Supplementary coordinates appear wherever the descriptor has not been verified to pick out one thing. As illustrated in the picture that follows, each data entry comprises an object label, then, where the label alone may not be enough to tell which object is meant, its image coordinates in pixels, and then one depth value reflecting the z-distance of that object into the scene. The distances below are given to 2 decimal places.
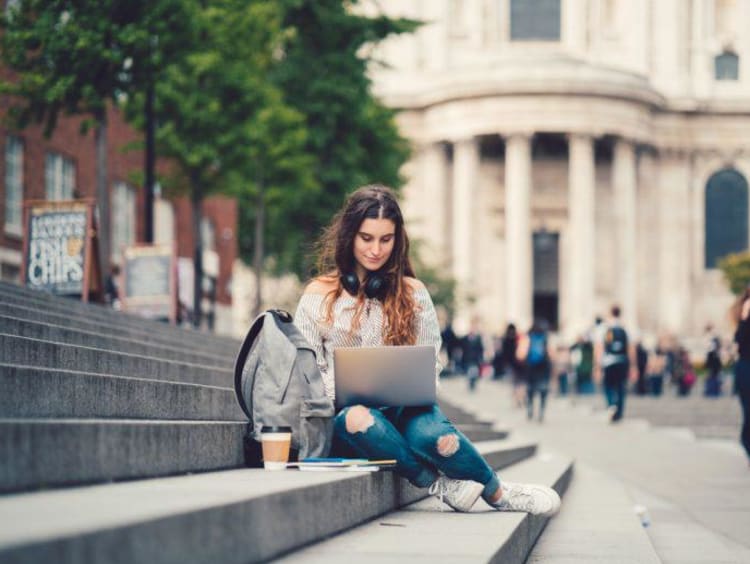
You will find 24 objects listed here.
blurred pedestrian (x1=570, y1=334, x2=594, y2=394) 34.69
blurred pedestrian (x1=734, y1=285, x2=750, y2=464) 13.64
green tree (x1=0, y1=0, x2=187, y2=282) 19.05
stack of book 6.15
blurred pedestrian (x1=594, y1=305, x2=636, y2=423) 24.50
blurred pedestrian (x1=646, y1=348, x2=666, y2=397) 39.16
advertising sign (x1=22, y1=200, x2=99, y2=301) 17.61
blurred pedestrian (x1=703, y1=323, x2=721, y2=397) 36.22
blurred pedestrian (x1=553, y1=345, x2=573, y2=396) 39.09
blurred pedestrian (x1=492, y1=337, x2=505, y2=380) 45.53
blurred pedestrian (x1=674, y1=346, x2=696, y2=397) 39.59
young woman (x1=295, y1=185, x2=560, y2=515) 6.59
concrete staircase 3.56
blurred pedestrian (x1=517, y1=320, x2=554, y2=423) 26.75
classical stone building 65.50
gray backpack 6.26
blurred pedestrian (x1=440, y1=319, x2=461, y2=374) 39.38
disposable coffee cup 6.07
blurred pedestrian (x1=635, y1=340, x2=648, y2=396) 38.88
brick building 27.31
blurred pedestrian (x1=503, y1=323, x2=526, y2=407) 30.98
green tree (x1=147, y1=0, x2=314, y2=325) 27.61
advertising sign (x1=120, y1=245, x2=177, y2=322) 22.03
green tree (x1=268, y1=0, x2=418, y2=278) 36.19
